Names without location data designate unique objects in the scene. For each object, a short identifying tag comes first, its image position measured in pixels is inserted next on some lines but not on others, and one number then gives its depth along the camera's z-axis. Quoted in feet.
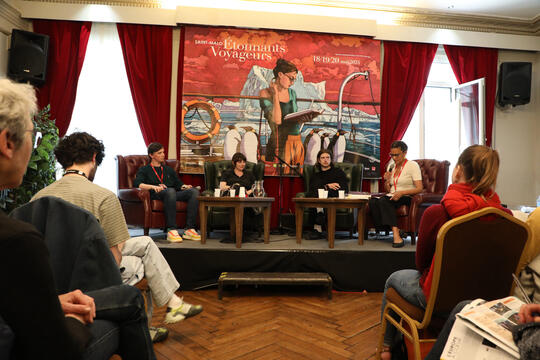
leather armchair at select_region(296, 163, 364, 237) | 13.91
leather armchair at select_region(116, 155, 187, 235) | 13.10
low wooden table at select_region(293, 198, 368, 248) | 11.64
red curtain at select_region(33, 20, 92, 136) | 16.98
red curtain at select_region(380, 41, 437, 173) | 18.28
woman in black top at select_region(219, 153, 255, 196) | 14.10
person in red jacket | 4.83
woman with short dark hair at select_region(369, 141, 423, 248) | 12.77
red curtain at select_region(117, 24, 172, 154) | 17.26
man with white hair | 2.11
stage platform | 10.86
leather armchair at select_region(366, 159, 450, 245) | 12.84
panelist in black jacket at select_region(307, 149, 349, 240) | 13.97
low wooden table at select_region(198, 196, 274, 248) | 11.54
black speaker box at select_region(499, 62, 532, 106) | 18.26
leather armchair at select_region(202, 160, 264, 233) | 15.37
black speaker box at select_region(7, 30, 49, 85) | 15.55
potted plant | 13.52
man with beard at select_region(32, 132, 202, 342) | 5.36
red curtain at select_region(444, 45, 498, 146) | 18.99
